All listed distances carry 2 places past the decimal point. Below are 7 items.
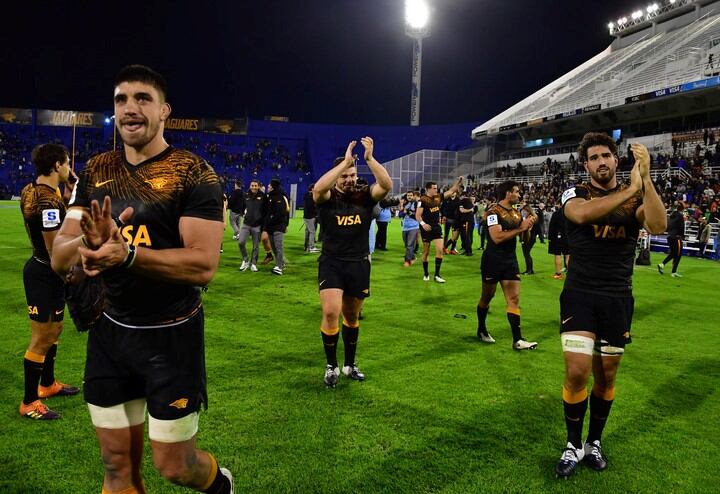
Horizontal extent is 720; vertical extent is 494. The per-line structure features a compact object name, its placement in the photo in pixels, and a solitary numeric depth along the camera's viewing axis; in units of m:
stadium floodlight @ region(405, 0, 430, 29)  52.91
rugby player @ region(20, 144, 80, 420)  3.95
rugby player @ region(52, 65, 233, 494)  2.23
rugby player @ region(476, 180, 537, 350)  6.73
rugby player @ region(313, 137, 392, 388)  5.20
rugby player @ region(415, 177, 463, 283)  12.12
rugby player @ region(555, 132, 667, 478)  3.60
